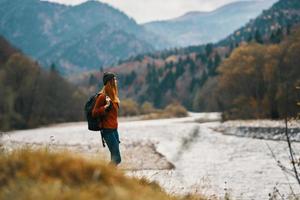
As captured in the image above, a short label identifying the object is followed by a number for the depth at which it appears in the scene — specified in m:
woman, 11.11
